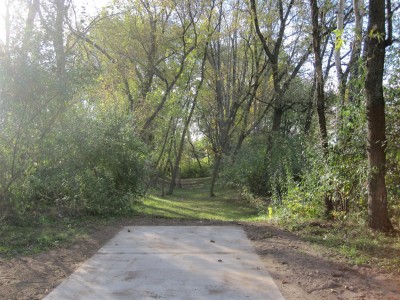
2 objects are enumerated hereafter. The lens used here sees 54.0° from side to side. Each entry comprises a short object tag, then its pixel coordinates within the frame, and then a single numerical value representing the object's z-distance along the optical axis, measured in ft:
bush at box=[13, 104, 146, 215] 29.17
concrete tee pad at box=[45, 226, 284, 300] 14.52
